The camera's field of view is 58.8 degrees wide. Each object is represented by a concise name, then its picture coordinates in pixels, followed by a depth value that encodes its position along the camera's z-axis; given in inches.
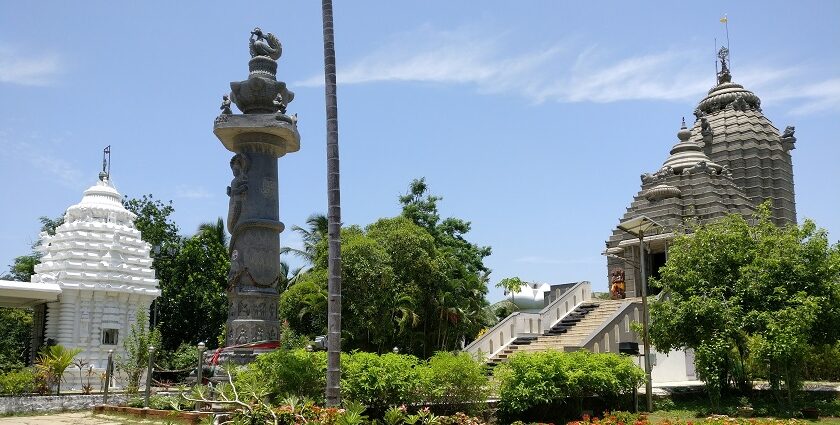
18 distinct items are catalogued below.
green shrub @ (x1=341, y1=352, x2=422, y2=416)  557.0
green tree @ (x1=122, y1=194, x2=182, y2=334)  1510.8
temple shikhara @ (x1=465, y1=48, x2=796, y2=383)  908.6
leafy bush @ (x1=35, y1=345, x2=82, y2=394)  780.6
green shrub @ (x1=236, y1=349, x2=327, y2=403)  559.8
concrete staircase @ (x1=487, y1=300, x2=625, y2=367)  882.8
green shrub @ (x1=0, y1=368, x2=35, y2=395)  722.2
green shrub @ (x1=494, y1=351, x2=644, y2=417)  596.1
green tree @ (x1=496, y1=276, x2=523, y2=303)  1814.7
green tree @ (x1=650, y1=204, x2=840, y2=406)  675.1
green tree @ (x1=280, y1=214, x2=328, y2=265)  1552.7
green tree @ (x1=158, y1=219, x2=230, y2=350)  1502.2
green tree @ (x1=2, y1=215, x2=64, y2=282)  1621.6
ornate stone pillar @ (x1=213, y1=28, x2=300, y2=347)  774.5
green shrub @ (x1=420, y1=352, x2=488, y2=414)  575.8
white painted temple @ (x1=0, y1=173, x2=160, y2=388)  1023.0
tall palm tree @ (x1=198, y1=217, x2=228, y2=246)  1648.6
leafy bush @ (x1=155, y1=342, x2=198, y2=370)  1119.0
